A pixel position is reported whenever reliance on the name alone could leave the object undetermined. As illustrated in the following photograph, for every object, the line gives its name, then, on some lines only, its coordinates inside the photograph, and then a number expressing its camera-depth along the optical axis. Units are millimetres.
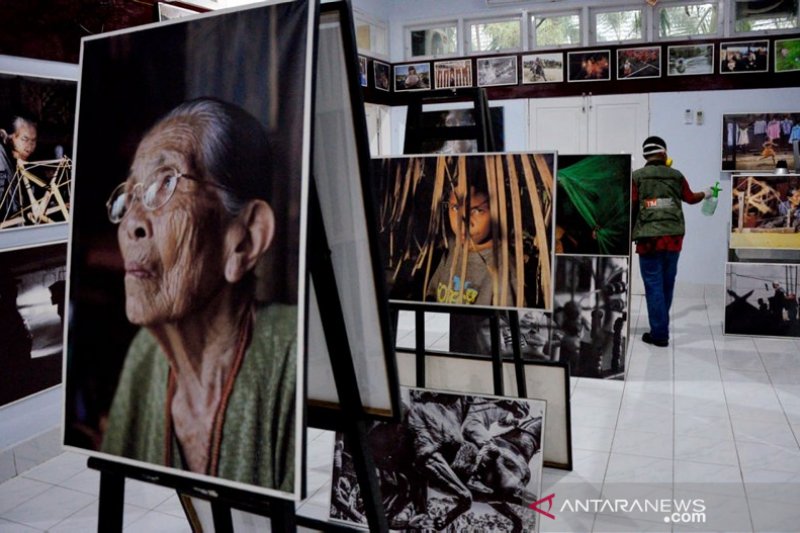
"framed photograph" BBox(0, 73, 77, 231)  3227
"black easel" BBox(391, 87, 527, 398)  2936
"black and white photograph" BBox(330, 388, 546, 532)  2533
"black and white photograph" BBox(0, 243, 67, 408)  3266
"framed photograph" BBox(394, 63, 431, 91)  7773
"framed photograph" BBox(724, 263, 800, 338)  5301
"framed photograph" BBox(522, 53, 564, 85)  7312
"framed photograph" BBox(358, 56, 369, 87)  7229
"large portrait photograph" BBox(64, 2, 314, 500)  1430
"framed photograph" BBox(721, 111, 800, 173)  6691
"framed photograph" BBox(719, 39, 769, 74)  6730
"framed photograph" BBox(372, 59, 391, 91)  7488
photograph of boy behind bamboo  2906
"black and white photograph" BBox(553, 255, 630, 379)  4621
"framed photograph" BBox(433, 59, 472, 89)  7652
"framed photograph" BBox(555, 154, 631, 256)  4629
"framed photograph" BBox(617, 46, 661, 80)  7027
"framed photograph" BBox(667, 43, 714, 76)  6891
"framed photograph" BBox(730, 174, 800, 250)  5527
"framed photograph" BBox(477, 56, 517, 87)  7480
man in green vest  5090
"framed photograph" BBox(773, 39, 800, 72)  6641
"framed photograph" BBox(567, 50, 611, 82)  7156
